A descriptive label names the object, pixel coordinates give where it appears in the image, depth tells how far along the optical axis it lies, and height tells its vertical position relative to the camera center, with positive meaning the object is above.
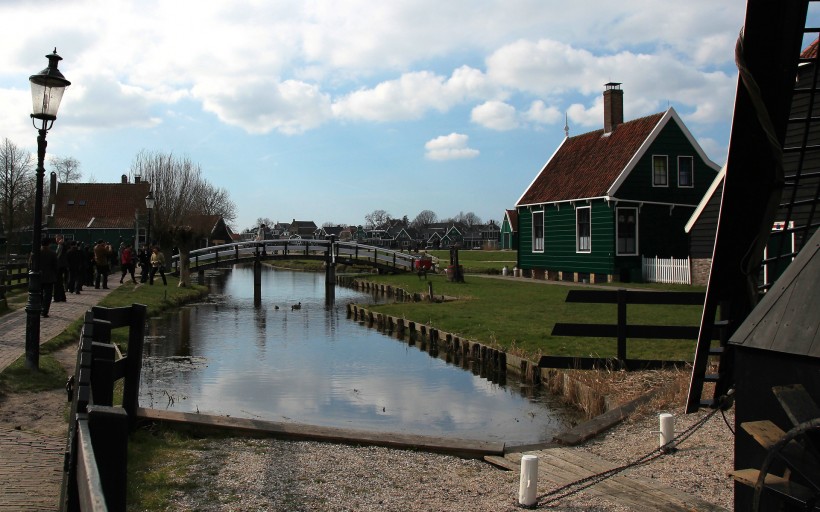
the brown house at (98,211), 57.84 +3.04
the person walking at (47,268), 14.59 -0.41
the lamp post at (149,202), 30.21 +1.96
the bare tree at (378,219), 158.62 +6.32
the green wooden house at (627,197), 26.97 +1.89
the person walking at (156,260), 27.74 -0.44
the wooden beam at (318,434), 6.99 -1.88
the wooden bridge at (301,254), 37.00 -0.34
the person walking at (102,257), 23.55 -0.27
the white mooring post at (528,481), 5.26 -1.71
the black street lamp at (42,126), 9.69 +1.70
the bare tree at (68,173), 90.88 +9.53
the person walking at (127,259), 28.34 -0.41
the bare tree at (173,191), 54.19 +4.52
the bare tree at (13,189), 46.69 +4.12
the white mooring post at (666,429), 6.54 -1.65
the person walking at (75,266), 21.48 -0.54
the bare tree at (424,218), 162.15 +6.85
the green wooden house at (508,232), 75.76 +1.89
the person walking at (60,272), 18.88 -0.61
